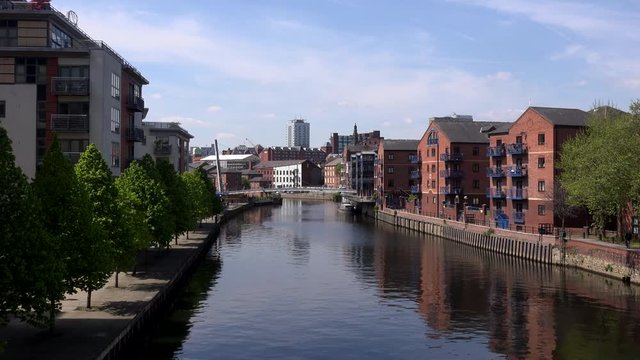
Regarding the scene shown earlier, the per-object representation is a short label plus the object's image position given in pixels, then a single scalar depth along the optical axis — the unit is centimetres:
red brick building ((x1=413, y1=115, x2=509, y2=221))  11562
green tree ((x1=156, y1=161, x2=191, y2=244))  7031
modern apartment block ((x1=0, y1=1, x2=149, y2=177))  6272
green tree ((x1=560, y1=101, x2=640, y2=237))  6366
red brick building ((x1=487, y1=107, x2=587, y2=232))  8281
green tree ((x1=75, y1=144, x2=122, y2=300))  4262
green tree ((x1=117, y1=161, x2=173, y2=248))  5950
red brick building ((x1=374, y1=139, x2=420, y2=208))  15512
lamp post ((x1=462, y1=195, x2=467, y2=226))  10046
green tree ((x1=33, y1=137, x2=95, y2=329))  3459
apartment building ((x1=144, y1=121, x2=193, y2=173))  10294
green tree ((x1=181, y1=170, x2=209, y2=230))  8128
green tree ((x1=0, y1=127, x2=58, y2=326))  2603
